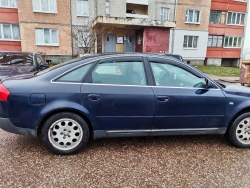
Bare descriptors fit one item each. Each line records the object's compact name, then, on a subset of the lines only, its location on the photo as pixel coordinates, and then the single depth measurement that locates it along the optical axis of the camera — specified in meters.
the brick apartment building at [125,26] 16.33
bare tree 16.31
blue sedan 2.82
